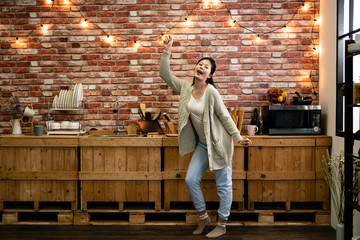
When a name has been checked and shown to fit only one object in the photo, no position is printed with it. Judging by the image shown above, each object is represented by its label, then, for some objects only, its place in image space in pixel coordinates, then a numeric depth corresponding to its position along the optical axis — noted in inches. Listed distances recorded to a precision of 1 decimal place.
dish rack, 146.8
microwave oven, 141.6
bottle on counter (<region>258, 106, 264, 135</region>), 147.6
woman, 122.6
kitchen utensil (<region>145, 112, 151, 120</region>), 151.6
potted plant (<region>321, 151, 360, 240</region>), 110.3
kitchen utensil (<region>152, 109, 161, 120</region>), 151.1
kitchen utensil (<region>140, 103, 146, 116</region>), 152.8
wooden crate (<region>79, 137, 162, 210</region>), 139.1
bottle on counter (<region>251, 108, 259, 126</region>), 151.0
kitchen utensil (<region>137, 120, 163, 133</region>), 149.2
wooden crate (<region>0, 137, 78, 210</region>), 139.3
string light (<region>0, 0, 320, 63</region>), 156.3
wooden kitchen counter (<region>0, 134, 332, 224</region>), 138.6
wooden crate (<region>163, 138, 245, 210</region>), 139.2
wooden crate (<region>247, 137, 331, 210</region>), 138.9
